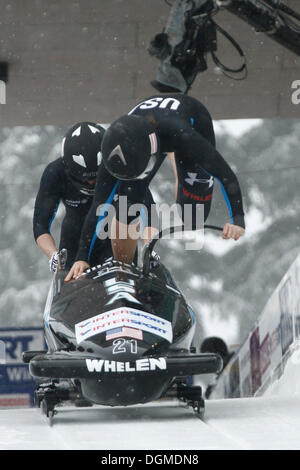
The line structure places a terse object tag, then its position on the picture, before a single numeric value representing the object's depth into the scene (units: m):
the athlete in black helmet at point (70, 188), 7.45
